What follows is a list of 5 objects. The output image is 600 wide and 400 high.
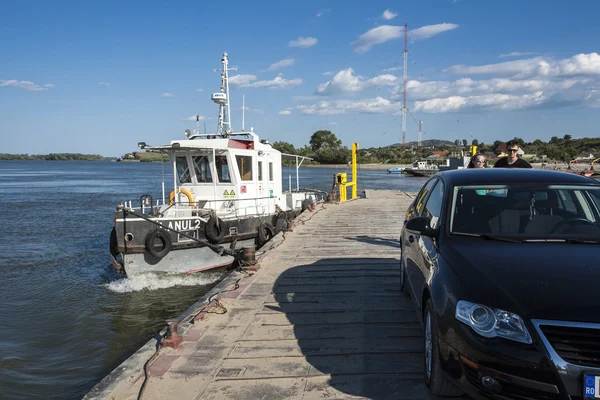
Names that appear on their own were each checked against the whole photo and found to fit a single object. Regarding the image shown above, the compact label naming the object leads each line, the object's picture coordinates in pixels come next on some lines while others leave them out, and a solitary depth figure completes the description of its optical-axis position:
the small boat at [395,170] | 93.14
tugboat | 11.59
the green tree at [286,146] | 77.31
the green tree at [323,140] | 143.00
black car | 2.73
